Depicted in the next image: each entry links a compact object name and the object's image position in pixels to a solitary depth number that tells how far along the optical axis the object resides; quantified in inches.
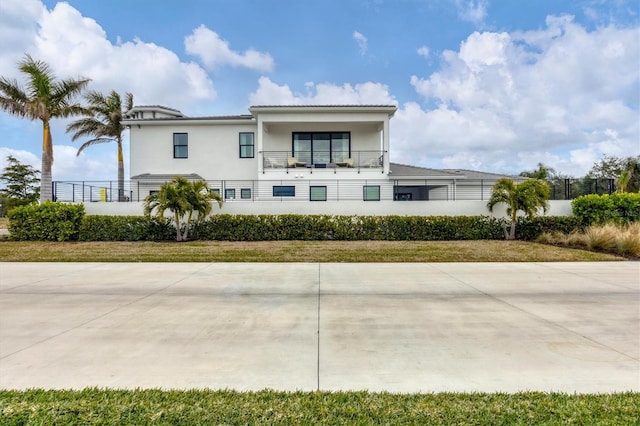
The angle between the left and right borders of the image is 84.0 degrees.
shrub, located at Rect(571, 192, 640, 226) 591.5
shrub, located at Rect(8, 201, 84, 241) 616.1
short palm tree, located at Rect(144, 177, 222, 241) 581.3
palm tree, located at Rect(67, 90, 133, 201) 1028.5
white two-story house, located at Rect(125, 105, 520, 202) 805.9
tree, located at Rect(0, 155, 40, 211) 1439.5
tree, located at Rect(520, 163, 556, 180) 1330.0
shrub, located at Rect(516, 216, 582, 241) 624.4
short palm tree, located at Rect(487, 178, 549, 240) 589.6
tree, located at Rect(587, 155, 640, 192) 1065.2
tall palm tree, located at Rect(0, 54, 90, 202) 673.0
